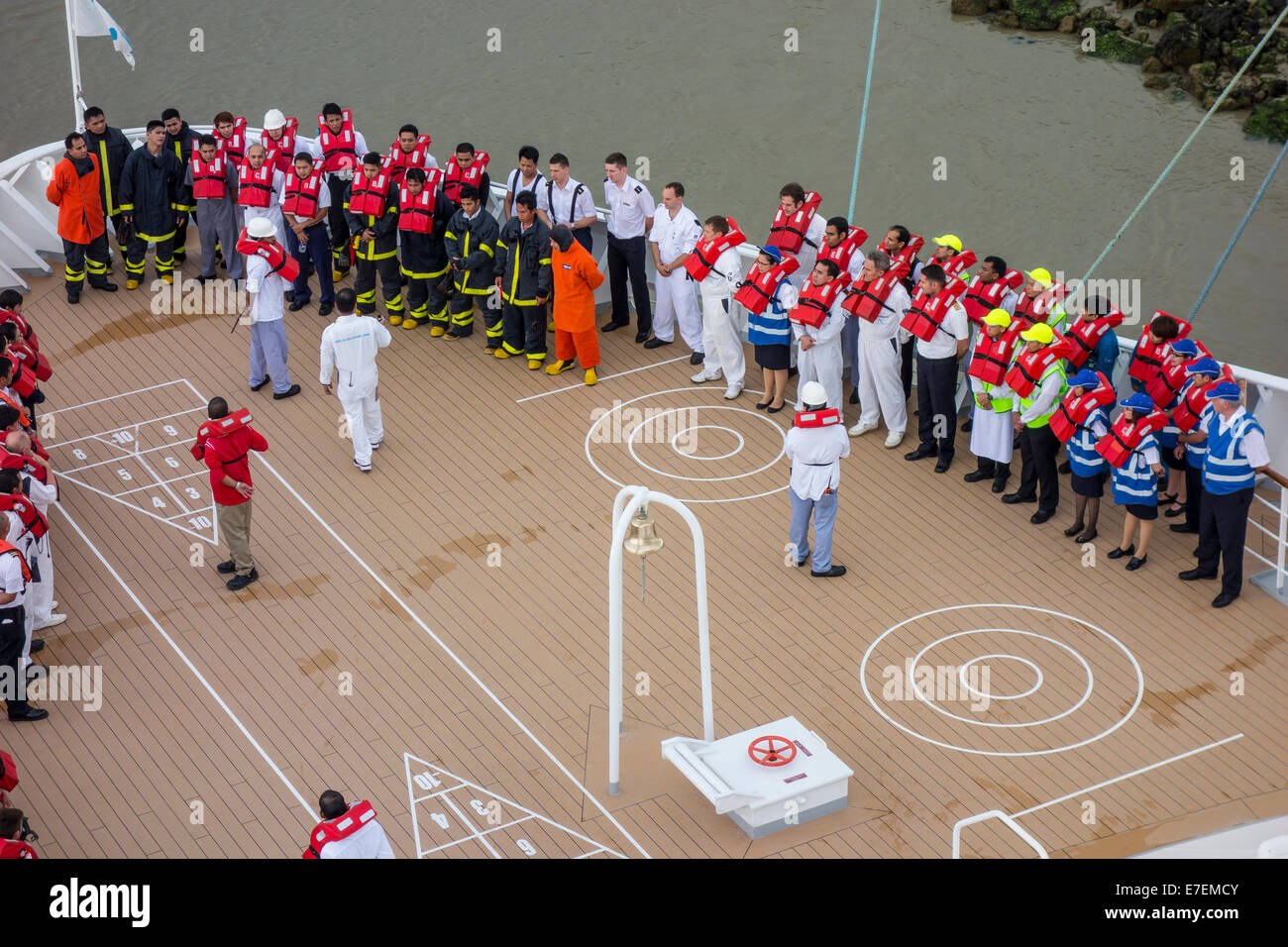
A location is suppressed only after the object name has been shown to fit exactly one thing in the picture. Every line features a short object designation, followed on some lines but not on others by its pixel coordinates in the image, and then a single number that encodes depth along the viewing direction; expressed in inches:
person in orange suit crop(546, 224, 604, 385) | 727.1
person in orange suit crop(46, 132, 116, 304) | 800.3
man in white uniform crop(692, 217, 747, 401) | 719.7
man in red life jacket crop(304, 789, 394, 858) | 424.5
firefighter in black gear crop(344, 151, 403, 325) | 777.6
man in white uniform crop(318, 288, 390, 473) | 664.4
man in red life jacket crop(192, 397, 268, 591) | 584.1
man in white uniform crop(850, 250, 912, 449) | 678.5
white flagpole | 858.8
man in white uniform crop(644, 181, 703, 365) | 743.1
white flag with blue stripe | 848.3
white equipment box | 495.5
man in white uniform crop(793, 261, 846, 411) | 679.1
